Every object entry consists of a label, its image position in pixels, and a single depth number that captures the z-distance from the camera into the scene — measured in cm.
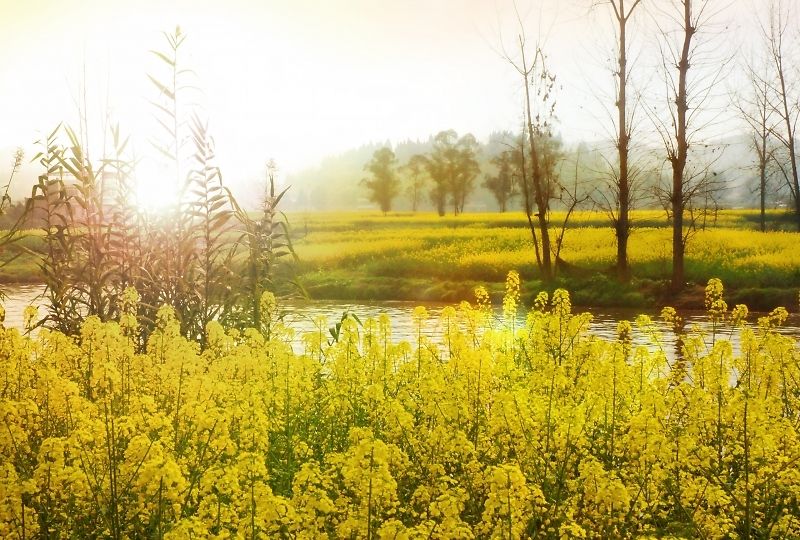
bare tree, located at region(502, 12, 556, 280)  1978
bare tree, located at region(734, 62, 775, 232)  2790
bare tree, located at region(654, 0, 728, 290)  1736
